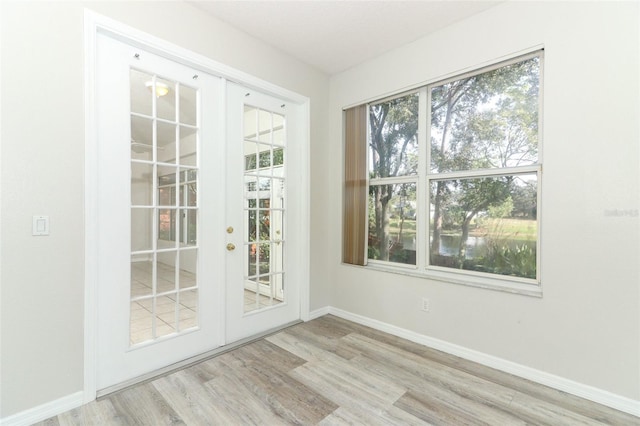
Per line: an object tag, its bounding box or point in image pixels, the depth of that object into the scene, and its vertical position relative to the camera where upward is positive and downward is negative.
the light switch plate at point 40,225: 1.73 -0.09
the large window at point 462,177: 2.33 +0.31
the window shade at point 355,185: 3.32 +0.29
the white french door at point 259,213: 2.73 -0.02
